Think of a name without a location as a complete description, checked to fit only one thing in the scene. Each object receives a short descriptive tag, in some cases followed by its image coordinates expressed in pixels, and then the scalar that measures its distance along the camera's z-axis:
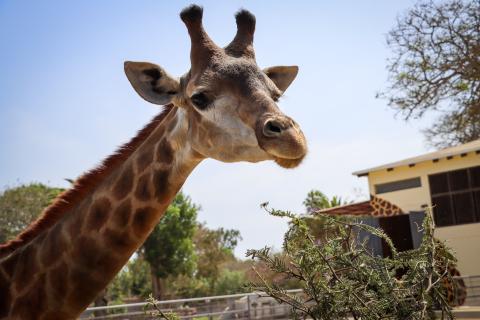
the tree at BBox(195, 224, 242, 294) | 41.00
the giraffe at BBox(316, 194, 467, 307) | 15.78
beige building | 16.42
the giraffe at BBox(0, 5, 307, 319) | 3.54
